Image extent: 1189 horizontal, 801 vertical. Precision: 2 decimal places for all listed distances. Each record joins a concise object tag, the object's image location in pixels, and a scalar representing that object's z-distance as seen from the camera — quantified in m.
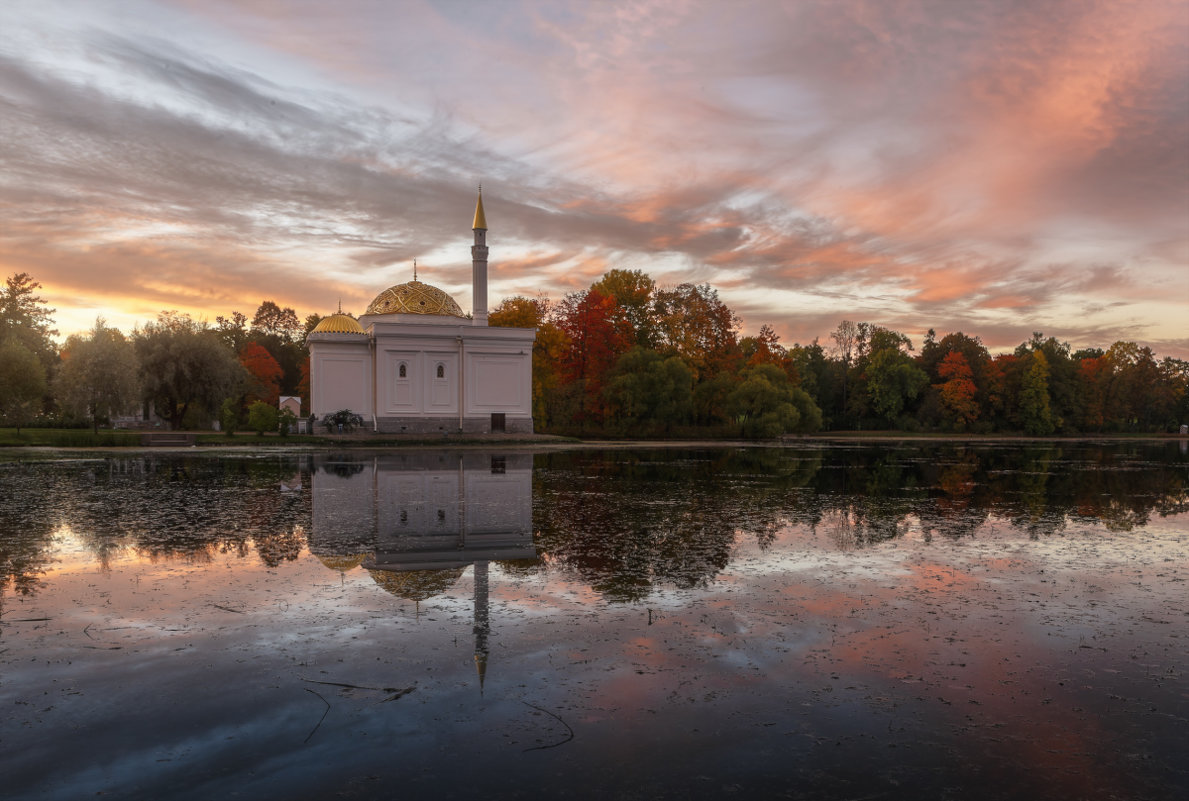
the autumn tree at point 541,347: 64.38
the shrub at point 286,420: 49.12
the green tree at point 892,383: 85.81
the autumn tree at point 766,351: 71.75
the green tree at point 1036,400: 83.88
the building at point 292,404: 67.00
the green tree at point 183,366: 53.38
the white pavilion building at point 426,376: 54.16
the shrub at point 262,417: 49.97
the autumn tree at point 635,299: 68.12
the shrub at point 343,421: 51.69
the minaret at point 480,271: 59.47
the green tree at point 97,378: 44.81
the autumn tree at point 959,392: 82.88
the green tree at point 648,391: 56.97
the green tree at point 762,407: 58.72
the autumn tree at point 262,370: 79.12
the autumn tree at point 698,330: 66.81
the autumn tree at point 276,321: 103.06
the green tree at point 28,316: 63.53
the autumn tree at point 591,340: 62.78
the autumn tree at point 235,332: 85.68
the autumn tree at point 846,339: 99.94
